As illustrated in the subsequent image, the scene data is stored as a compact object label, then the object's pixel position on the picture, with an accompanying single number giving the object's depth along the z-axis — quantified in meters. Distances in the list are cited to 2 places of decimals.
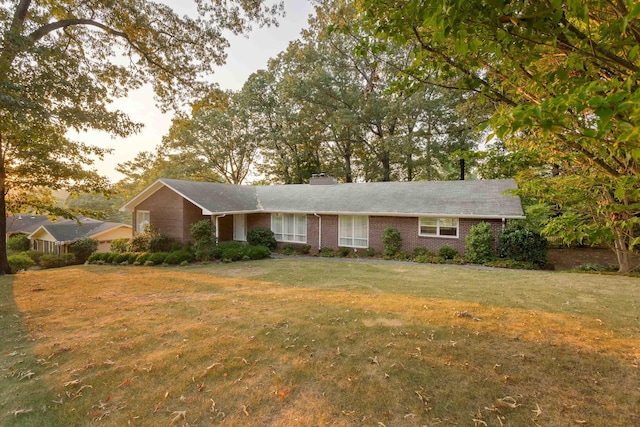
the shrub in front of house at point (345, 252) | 17.33
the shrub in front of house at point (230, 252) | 15.34
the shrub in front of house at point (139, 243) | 17.12
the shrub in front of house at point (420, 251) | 15.68
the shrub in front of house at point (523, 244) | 13.42
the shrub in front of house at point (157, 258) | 14.92
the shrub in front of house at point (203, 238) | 15.64
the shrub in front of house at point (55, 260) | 20.64
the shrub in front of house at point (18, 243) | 29.30
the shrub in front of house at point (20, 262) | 16.64
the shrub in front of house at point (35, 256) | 23.05
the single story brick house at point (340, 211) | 15.58
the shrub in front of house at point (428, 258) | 14.75
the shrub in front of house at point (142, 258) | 15.05
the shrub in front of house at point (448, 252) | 14.98
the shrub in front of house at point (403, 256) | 15.68
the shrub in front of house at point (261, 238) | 19.12
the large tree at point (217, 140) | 31.86
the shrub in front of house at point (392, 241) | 16.30
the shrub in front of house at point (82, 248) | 23.66
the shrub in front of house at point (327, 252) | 17.56
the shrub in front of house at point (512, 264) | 13.23
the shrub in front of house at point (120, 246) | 17.98
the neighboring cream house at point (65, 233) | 27.44
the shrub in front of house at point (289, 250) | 18.36
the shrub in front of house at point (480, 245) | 14.13
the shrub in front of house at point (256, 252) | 15.91
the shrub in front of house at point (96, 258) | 16.02
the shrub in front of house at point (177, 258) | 14.91
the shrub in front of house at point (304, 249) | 18.48
